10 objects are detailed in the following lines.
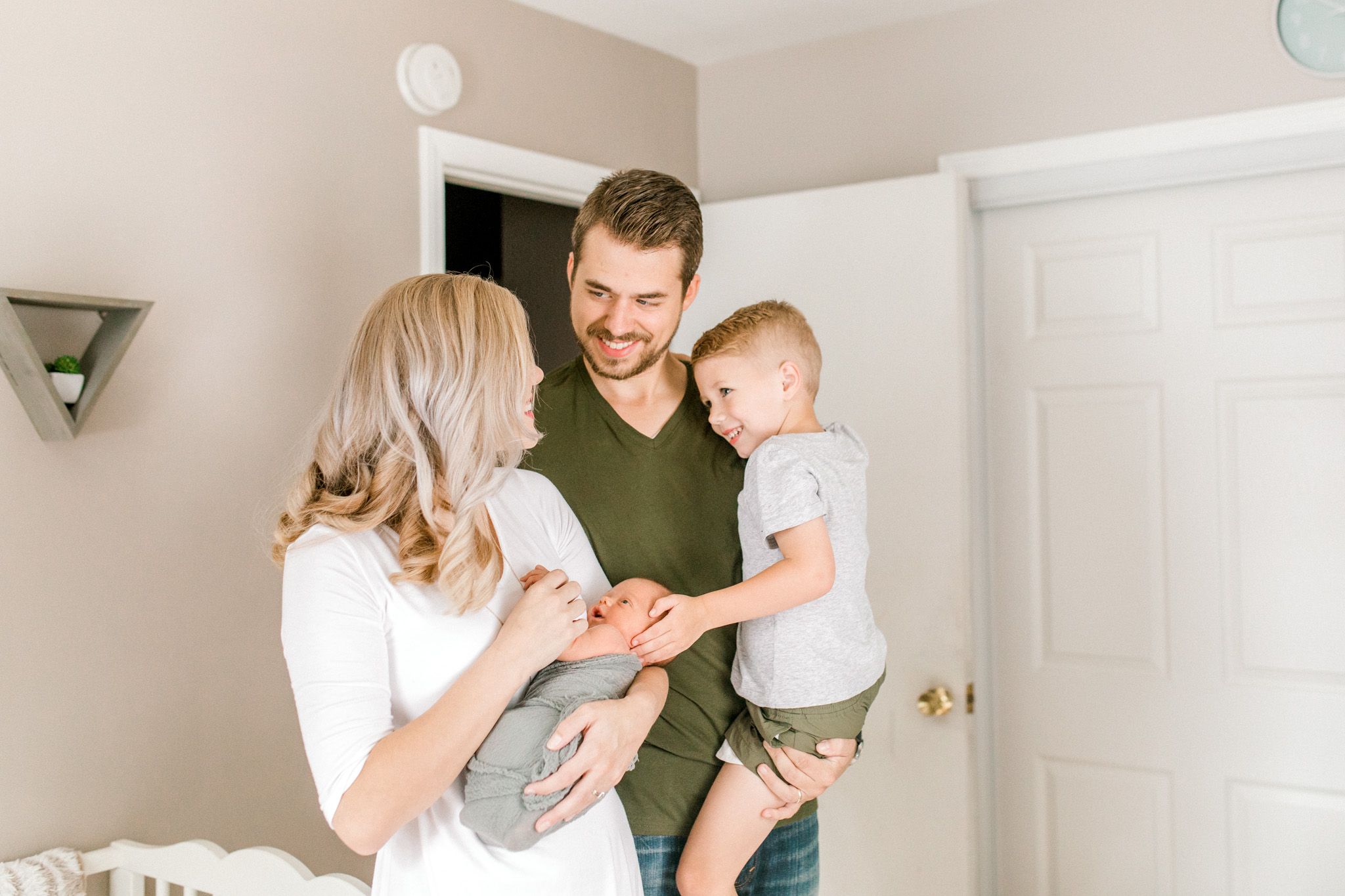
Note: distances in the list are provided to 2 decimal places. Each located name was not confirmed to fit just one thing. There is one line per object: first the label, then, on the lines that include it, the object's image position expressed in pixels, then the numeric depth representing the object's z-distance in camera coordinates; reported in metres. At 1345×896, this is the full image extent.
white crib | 1.37
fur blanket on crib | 1.48
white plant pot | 1.56
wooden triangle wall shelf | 1.50
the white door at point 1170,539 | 2.25
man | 1.56
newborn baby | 1.03
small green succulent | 1.56
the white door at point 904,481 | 2.31
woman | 1.04
